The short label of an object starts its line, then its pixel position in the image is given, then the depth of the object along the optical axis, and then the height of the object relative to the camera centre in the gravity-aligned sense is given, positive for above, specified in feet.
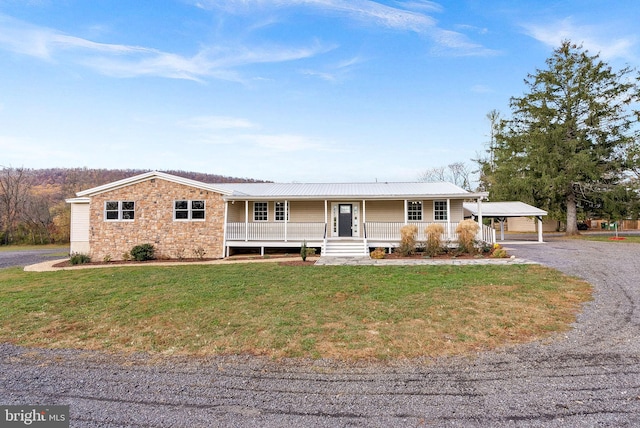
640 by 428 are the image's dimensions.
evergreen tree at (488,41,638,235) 79.15 +23.30
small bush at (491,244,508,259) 41.55 -3.95
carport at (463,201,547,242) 69.05 +3.13
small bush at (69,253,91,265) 47.26 -5.04
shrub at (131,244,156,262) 48.65 -4.20
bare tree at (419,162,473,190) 138.41 +23.38
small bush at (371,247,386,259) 43.55 -4.11
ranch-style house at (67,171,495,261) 50.08 +0.43
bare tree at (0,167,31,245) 117.31 +13.11
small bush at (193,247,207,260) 50.21 -4.31
